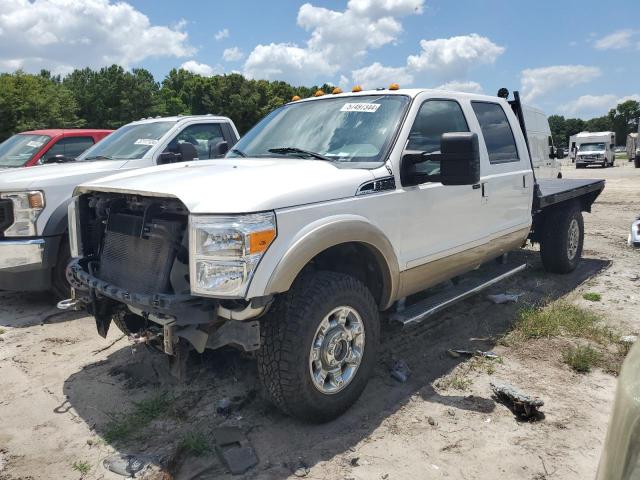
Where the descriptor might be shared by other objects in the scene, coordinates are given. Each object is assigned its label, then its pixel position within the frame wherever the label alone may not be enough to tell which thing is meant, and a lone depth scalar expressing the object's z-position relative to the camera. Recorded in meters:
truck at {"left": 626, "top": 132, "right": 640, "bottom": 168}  38.75
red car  7.65
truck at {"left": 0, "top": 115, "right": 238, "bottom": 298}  5.09
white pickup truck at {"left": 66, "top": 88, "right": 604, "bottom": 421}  2.76
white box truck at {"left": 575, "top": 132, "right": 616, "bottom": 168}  36.03
